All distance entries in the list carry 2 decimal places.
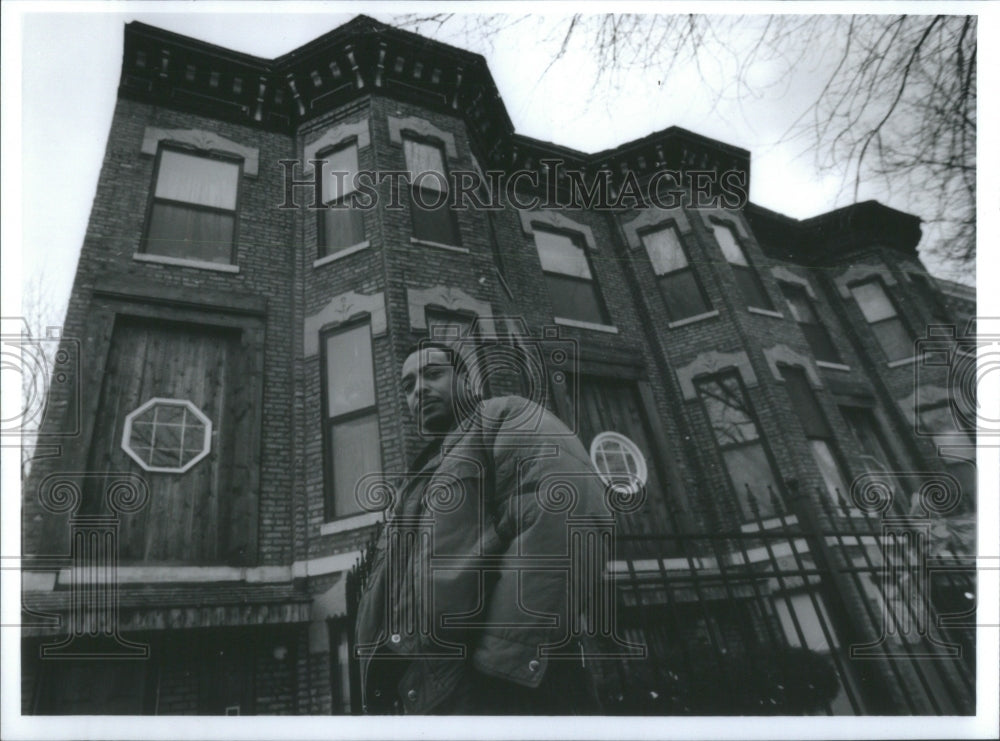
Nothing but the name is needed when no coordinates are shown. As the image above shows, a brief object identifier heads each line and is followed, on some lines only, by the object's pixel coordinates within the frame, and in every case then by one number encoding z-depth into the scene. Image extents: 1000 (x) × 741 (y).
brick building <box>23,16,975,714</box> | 4.99
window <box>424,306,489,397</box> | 6.10
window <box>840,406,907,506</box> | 8.89
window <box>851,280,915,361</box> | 9.91
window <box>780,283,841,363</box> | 10.12
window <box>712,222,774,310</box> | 9.78
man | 3.01
